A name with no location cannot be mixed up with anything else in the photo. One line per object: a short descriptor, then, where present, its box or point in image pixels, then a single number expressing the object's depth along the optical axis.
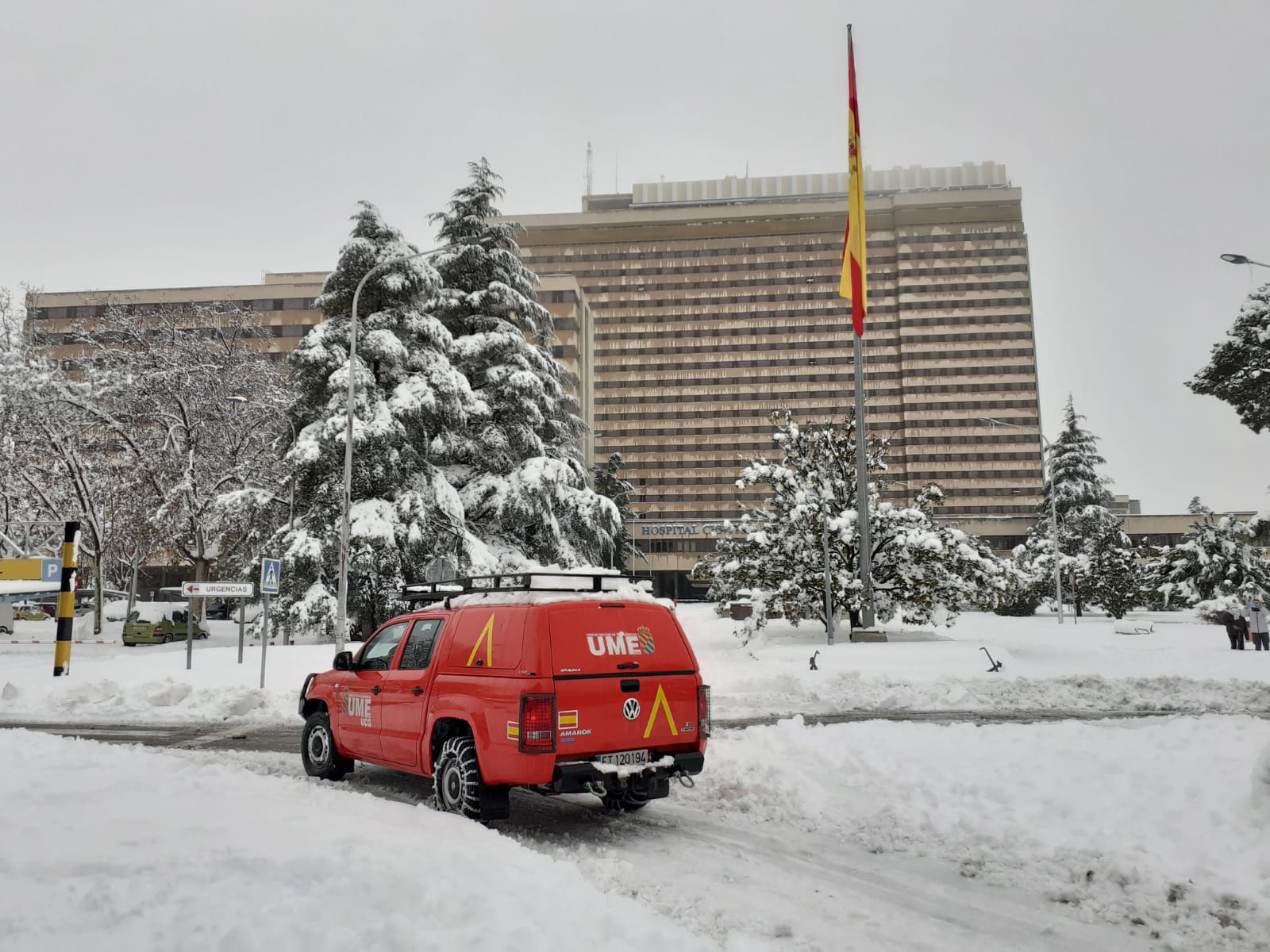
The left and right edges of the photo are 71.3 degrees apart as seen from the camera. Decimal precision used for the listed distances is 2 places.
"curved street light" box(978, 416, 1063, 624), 36.62
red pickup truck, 6.24
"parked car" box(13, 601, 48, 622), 51.81
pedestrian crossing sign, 15.95
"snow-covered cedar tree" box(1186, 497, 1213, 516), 48.74
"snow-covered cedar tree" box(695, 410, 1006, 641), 24.94
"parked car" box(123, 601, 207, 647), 33.16
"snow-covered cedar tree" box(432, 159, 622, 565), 26.28
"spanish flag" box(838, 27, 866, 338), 23.69
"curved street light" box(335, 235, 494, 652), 19.28
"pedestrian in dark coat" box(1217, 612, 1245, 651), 23.39
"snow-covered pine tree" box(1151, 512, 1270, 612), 39.66
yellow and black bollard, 17.47
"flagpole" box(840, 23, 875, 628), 22.75
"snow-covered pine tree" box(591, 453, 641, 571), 63.22
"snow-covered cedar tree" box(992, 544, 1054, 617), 46.62
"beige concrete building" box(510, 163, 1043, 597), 119.62
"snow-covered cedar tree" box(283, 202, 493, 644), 22.78
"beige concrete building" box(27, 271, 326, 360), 88.69
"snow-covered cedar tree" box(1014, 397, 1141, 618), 50.41
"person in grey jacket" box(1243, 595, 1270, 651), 23.84
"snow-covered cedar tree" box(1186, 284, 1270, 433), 25.08
